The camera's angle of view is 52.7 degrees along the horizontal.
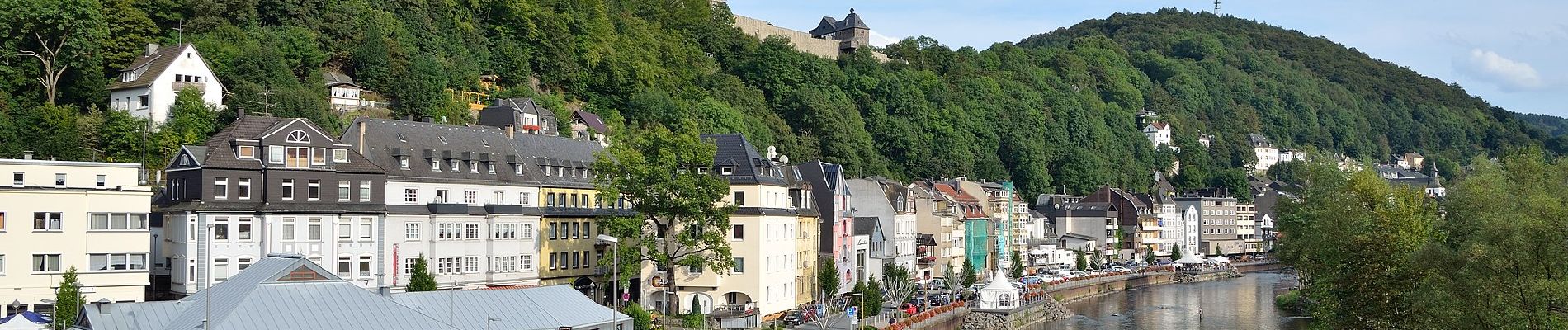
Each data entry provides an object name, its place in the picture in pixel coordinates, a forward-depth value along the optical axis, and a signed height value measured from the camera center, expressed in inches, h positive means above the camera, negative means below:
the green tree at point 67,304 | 1892.2 -124.6
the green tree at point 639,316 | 2164.1 -161.5
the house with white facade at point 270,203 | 2143.2 -3.9
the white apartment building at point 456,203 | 2374.5 -4.9
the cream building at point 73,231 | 2007.9 -38.4
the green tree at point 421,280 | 2193.7 -111.5
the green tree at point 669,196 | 2383.1 +5.9
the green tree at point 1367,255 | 1951.3 -75.8
